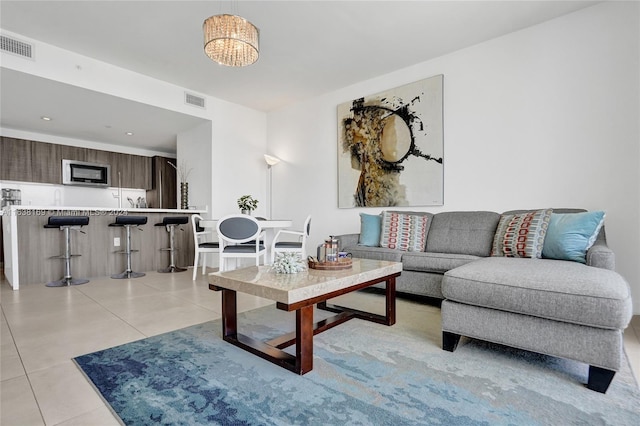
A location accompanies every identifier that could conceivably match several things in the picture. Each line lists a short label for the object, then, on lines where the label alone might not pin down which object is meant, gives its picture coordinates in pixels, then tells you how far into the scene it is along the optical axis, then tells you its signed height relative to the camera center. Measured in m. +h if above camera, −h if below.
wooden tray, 2.13 -0.39
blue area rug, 1.29 -0.85
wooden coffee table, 1.63 -0.48
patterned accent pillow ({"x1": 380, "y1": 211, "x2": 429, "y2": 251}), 3.38 -0.27
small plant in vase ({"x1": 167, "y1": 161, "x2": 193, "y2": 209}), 5.44 +0.44
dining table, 4.07 -0.23
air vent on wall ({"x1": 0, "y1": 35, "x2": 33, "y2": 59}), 3.20 +1.68
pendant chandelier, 2.32 +1.28
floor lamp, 5.35 +0.78
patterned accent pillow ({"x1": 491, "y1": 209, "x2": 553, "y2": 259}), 2.55 -0.24
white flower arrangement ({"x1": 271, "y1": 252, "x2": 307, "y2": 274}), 2.03 -0.36
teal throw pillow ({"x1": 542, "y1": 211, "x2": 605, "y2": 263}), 2.31 -0.23
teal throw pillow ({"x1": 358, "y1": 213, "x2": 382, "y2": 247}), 3.62 -0.26
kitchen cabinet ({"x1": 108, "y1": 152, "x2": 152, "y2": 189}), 6.64 +0.86
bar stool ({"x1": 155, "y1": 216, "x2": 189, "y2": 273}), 4.79 -0.29
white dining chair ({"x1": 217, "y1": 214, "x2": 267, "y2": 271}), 3.72 -0.30
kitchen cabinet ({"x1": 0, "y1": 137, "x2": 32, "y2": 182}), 5.38 +0.88
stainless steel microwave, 6.00 +0.72
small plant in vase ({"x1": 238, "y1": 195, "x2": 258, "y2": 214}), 4.67 +0.07
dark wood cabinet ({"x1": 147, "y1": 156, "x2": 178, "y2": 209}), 6.97 +0.54
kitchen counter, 3.85 +0.00
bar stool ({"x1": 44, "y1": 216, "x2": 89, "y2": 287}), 3.84 -0.30
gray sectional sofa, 1.45 -0.51
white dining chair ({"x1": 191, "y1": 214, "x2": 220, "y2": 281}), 4.01 -0.48
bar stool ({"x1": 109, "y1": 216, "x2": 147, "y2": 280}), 4.37 -0.23
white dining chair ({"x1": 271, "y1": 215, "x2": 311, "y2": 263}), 3.94 -0.48
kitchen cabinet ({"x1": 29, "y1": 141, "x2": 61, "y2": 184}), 5.68 +0.87
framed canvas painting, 3.75 +0.77
